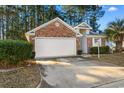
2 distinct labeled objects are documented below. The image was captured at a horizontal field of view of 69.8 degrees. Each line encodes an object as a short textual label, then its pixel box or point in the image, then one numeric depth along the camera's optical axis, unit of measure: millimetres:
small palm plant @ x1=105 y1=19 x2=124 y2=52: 10940
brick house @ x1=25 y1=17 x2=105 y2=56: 8404
